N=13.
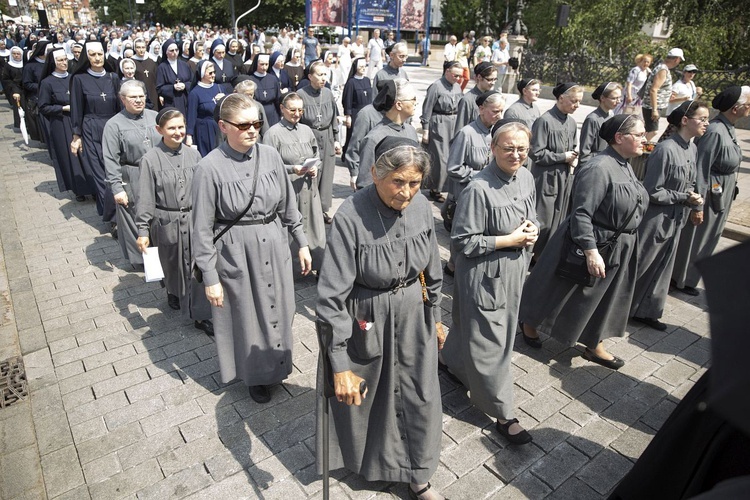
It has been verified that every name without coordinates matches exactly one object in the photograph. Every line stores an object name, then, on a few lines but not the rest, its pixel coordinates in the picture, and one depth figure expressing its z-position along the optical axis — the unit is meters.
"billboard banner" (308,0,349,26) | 28.91
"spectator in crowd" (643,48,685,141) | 10.59
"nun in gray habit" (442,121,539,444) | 3.45
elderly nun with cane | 2.72
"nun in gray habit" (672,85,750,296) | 5.30
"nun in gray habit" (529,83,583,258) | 6.13
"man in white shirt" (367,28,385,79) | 20.39
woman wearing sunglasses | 3.62
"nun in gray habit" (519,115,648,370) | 4.15
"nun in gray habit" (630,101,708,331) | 4.82
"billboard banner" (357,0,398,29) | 29.73
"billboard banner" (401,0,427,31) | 30.64
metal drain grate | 4.16
